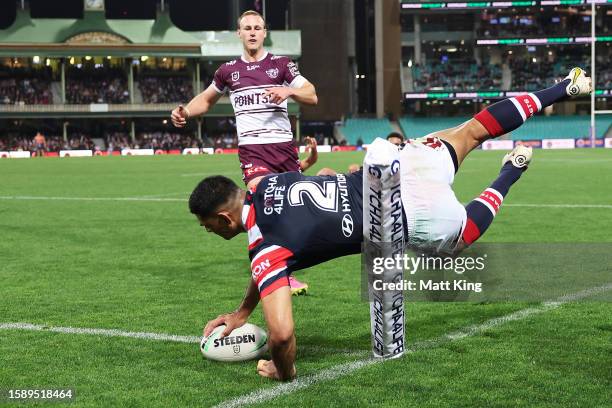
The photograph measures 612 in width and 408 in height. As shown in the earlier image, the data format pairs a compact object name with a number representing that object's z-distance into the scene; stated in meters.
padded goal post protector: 9.82
